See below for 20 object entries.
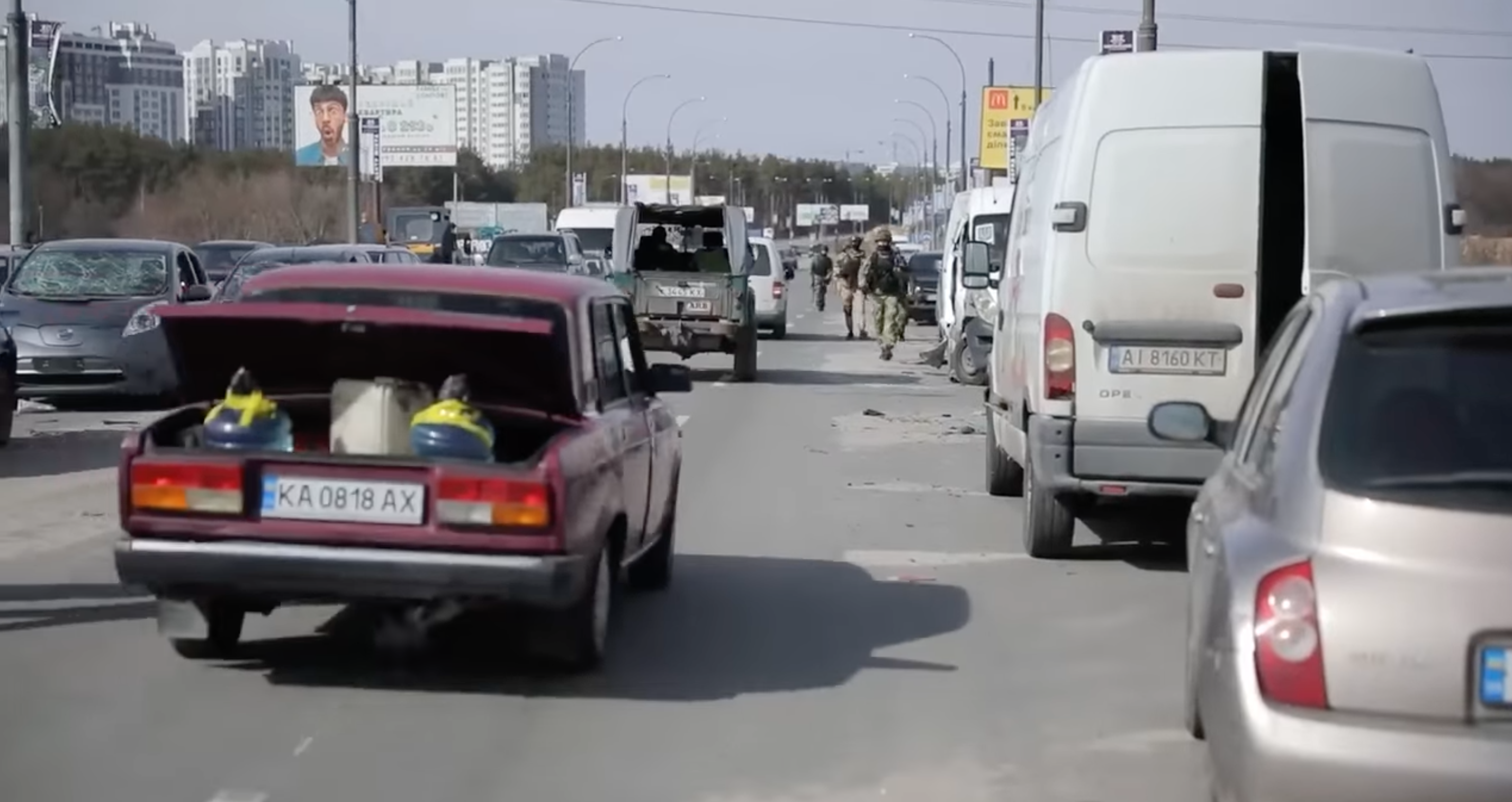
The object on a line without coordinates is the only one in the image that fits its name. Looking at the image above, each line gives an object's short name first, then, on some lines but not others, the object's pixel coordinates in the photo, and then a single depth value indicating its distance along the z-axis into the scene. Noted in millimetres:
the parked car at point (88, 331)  19375
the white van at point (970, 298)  23828
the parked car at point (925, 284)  43000
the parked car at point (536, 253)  31969
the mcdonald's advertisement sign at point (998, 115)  56594
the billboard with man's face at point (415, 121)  84688
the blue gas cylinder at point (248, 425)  7609
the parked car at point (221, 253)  40000
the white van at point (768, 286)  36688
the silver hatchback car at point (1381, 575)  4461
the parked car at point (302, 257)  23438
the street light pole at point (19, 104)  29328
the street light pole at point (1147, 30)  25359
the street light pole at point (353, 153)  47062
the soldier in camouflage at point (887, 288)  30062
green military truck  25078
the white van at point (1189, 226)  10086
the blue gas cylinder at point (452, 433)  7391
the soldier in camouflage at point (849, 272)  33031
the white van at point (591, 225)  47188
